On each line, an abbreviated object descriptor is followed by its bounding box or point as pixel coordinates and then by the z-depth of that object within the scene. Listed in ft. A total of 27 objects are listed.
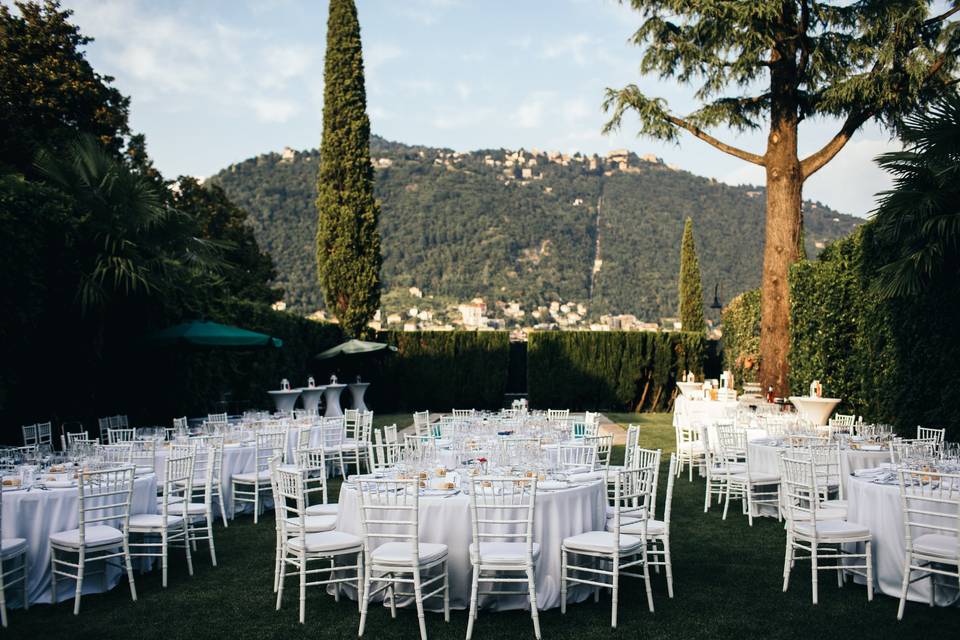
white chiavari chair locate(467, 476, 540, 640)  16.47
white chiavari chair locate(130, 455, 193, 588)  20.51
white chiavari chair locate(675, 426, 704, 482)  37.56
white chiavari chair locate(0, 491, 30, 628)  17.69
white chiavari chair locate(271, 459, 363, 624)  17.70
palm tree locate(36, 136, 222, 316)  31.45
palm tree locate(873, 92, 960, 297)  25.75
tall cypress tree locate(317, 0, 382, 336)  69.67
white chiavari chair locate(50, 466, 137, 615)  18.75
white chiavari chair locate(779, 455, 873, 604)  18.95
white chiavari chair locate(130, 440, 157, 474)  25.56
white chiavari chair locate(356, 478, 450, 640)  16.40
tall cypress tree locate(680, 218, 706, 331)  94.79
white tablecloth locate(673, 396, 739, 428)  42.65
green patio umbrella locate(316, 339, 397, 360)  60.59
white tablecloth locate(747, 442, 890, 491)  26.89
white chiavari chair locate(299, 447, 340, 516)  21.57
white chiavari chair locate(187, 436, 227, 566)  23.21
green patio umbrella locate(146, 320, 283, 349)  35.42
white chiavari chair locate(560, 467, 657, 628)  17.30
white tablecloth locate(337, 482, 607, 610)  18.02
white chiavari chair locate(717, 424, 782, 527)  28.25
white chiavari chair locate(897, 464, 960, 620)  17.16
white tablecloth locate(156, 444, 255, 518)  29.78
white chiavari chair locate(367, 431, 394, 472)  23.03
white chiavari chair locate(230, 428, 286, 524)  29.48
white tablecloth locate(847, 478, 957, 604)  18.63
